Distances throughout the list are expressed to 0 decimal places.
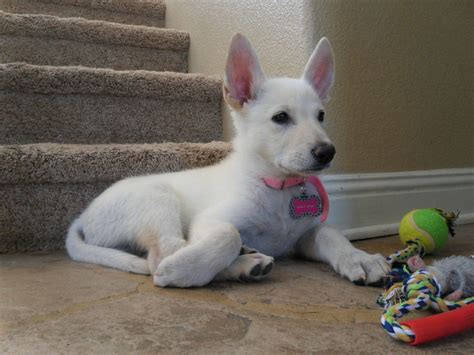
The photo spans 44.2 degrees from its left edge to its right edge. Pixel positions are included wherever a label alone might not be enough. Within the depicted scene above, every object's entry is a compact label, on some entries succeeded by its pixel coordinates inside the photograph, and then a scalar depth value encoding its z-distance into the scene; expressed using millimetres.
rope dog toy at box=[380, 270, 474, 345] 470
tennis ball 738
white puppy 651
